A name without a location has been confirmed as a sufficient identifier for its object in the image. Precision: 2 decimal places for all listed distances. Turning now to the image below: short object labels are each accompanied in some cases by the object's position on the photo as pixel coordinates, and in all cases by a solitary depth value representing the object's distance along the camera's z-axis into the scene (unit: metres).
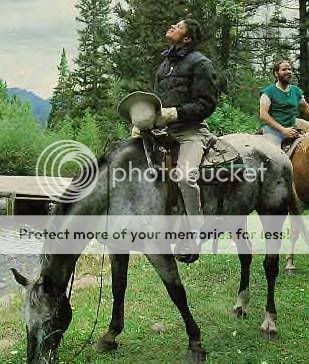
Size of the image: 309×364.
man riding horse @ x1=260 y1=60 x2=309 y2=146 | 7.22
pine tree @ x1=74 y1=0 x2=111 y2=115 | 31.72
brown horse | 7.32
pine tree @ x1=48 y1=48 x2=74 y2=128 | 32.24
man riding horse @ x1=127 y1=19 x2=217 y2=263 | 4.88
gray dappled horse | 4.30
